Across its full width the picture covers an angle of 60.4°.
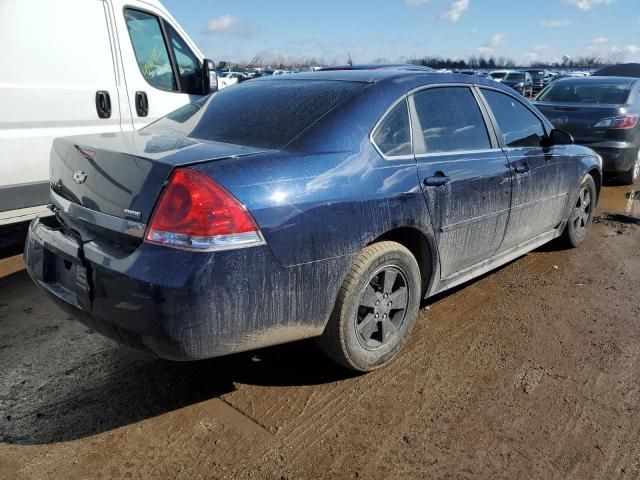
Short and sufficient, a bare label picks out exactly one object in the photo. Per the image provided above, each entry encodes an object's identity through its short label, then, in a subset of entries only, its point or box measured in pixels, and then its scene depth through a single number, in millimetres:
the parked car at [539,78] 34016
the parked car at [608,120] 7801
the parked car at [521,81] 28583
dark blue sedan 2301
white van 4340
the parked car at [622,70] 18406
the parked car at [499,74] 32312
